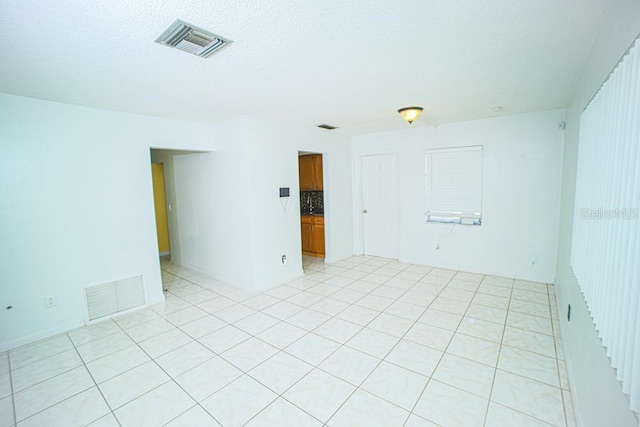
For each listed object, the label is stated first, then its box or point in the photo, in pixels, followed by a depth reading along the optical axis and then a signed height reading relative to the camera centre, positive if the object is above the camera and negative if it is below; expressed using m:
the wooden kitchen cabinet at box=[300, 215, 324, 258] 5.69 -0.97
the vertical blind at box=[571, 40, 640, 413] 0.99 -0.20
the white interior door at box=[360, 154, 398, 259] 5.36 -0.36
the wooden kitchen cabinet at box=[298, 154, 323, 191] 5.66 +0.33
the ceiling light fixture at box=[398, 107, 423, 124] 3.38 +0.86
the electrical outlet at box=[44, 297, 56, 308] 2.96 -1.11
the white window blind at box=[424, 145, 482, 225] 4.46 -0.02
